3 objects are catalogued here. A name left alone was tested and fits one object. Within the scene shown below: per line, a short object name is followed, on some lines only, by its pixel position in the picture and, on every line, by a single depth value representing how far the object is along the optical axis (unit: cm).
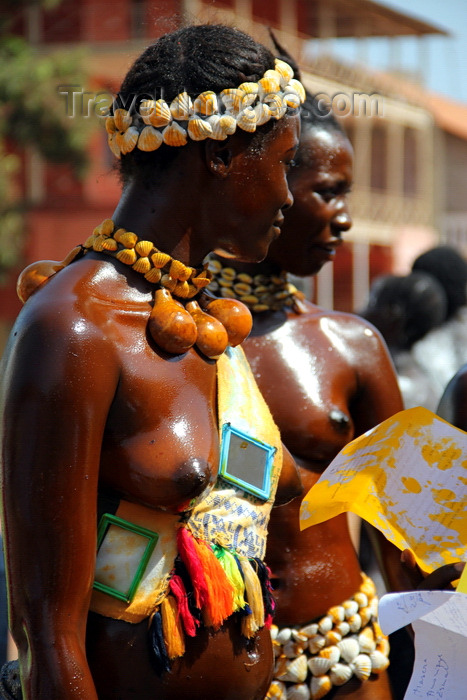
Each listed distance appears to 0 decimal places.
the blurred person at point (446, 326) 1055
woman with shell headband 331
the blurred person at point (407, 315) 1030
